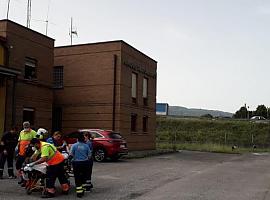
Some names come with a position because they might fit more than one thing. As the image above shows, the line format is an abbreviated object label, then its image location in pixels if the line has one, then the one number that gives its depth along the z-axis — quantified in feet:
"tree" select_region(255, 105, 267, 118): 292.53
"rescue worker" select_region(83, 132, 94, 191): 27.66
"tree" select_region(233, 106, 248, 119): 309.14
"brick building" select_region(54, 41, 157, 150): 68.72
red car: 51.96
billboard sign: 172.83
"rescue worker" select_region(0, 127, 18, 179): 33.15
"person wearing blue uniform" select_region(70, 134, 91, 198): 27.09
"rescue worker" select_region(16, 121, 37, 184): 31.25
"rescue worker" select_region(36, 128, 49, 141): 29.37
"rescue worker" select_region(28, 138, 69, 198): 26.21
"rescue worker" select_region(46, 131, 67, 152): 31.07
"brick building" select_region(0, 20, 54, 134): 52.94
